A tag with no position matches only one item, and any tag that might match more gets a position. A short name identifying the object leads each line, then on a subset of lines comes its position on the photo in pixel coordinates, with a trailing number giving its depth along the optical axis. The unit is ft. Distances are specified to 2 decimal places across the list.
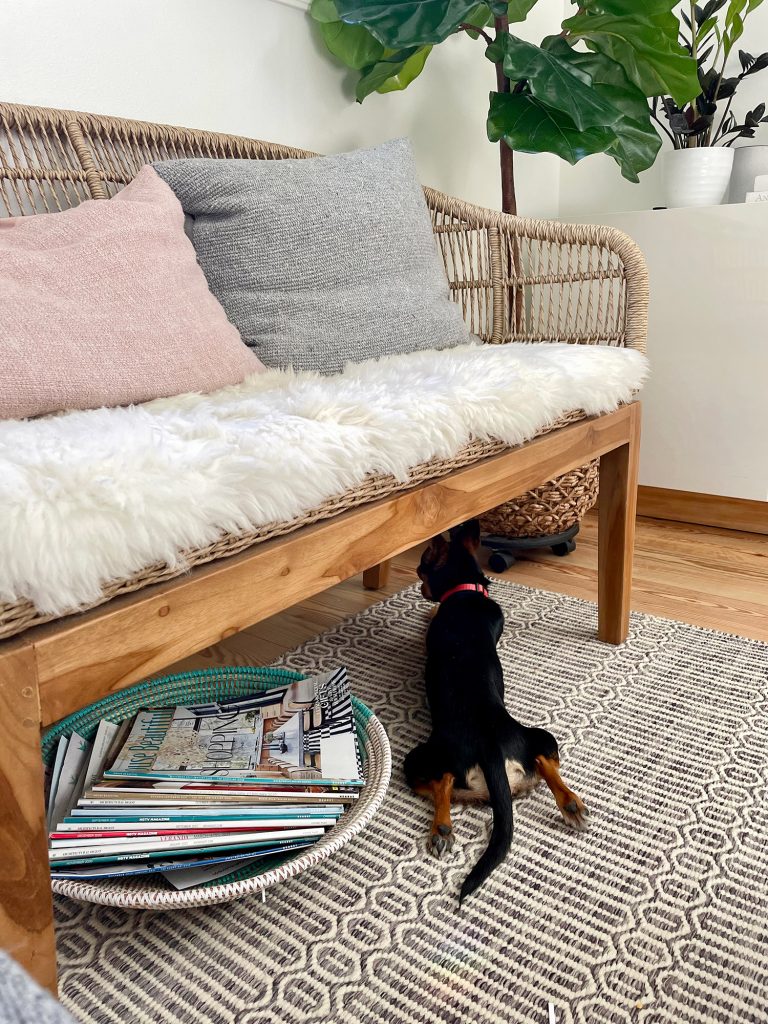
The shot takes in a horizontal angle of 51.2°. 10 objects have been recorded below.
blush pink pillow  2.85
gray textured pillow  3.98
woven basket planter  5.52
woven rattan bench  1.71
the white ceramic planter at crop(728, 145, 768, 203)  6.07
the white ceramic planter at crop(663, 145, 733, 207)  6.02
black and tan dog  2.81
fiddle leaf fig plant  4.86
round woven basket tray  2.31
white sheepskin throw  1.73
